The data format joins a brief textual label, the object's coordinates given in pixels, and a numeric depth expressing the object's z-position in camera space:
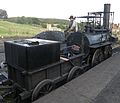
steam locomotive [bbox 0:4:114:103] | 4.49
